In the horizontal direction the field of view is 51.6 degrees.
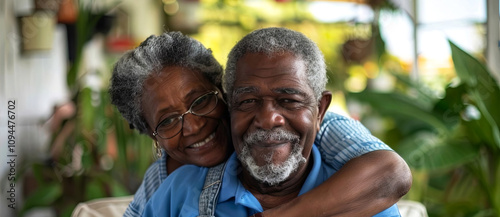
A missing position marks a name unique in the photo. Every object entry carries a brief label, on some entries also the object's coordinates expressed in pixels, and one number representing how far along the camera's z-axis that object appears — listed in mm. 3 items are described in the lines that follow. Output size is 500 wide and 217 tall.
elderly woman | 1549
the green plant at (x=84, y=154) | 3027
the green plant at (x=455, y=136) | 2613
